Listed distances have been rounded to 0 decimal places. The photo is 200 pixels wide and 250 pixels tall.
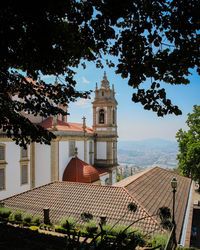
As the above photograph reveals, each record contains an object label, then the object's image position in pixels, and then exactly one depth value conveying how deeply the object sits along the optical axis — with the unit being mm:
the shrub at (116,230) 9370
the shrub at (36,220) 11112
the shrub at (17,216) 11195
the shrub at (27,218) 11042
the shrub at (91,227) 9747
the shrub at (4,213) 11492
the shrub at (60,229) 10088
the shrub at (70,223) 10148
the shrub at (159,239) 8391
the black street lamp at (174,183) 9710
